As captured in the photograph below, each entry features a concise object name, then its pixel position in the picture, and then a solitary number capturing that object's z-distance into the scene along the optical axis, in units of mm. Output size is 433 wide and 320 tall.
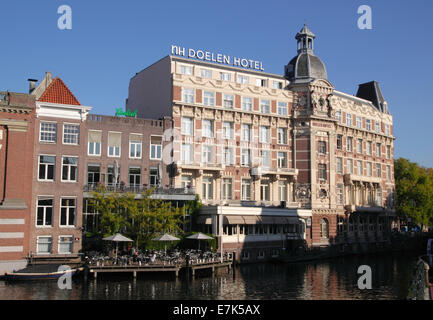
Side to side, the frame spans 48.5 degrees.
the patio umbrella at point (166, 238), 49134
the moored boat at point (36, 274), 40469
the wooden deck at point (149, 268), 42938
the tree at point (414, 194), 87125
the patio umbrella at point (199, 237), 52281
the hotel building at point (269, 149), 61375
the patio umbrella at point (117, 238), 46441
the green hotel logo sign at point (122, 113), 59906
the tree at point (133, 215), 49531
